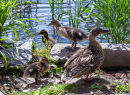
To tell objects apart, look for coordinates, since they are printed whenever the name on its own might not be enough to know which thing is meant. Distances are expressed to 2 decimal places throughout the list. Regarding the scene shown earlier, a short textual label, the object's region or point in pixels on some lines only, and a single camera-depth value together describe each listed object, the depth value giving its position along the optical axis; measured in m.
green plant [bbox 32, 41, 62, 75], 5.78
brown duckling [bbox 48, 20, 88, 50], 6.78
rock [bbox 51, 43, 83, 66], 6.06
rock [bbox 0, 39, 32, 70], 5.66
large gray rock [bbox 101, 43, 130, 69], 5.57
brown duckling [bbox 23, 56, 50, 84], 5.24
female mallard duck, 4.51
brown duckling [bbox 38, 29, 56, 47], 7.98
